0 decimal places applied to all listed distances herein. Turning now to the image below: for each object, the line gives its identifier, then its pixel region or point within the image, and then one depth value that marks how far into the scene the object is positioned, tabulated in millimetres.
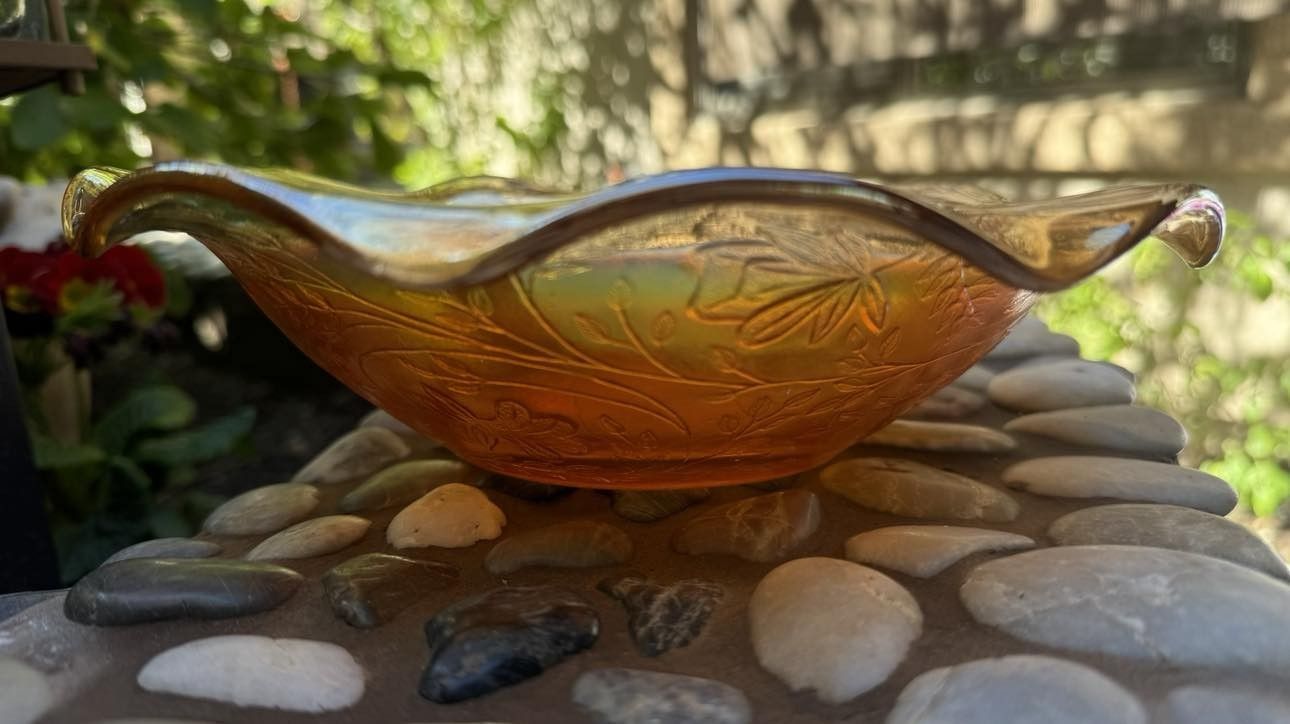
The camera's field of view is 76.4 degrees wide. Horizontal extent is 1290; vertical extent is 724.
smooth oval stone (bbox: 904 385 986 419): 254
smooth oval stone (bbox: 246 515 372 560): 176
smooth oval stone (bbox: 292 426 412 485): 229
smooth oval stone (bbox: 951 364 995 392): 280
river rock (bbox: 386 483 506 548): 178
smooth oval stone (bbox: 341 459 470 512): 202
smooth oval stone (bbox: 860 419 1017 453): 221
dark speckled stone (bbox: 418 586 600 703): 130
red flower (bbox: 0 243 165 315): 372
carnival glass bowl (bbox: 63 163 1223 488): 124
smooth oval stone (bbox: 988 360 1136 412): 255
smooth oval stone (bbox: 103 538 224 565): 181
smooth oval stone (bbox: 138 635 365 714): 129
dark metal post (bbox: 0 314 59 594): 241
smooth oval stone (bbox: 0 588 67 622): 170
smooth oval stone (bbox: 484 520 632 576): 167
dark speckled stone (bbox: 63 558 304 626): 149
